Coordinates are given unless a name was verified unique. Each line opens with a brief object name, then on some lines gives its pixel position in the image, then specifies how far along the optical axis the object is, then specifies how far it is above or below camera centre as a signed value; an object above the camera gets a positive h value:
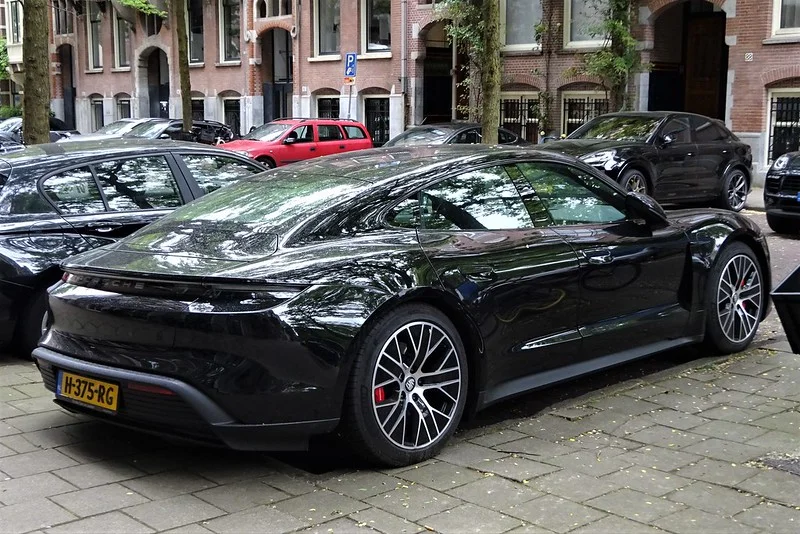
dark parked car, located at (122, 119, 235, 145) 25.83 -0.77
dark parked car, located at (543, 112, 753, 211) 15.13 -0.85
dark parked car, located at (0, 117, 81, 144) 25.22 -0.83
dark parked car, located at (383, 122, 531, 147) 20.61 -0.69
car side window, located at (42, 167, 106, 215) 6.89 -0.64
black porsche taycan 4.27 -0.97
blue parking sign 23.98 +0.94
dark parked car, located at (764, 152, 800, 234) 13.48 -1.25
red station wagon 23.28 -0.93
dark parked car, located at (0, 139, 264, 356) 6.58 -0.70
